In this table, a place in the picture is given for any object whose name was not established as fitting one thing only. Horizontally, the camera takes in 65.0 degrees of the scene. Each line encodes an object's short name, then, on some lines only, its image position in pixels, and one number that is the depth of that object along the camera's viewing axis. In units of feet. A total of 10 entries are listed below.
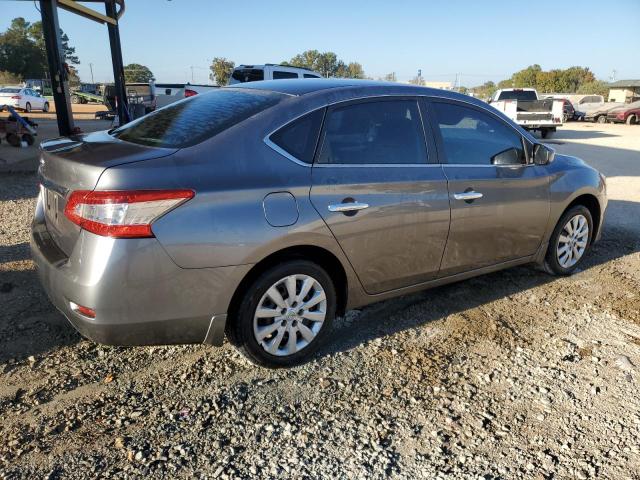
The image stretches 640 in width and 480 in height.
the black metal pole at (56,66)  29.66
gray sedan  8.16
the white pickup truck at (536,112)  62.08
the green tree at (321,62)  314.12
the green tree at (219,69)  277.56
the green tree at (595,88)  204.23
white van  48.96
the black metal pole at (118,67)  39.96
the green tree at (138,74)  258.78
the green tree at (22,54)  218.59
